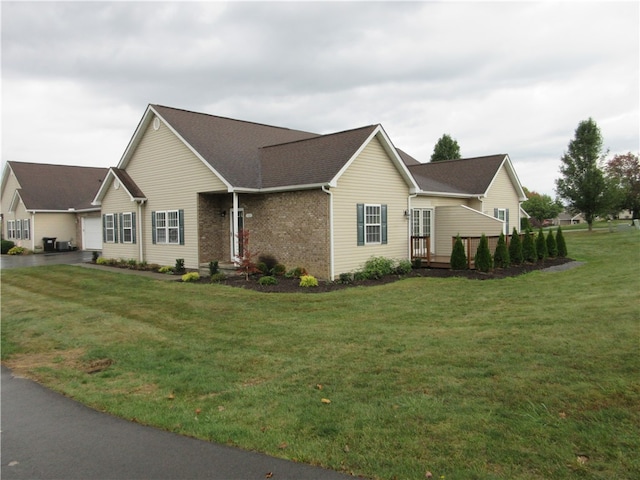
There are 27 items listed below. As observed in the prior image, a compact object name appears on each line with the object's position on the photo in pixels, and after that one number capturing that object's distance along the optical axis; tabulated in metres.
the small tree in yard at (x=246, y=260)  15.96
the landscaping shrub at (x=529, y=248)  19.62
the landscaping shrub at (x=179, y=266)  18.77
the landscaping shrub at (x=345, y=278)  15.46
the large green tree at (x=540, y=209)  70.88
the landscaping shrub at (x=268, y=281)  14.86
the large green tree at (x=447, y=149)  39.19
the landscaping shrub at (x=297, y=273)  16.00
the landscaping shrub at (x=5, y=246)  32.88
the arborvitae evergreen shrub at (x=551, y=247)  22.39
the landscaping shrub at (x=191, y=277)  16.38
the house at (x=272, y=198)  16.14
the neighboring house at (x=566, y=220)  104.25
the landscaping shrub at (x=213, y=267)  17.09
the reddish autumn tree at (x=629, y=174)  58.00
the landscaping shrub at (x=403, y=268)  17.55
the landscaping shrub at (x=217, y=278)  16.05
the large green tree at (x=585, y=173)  34.84
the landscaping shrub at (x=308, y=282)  14.59
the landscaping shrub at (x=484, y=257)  16.72
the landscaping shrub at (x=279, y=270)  16.50
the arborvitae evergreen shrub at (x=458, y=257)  17.33
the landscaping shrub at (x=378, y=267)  16.42
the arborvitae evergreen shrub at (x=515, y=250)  18.84
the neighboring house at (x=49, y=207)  32.06
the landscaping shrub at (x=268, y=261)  17.06
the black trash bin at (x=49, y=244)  31.98
